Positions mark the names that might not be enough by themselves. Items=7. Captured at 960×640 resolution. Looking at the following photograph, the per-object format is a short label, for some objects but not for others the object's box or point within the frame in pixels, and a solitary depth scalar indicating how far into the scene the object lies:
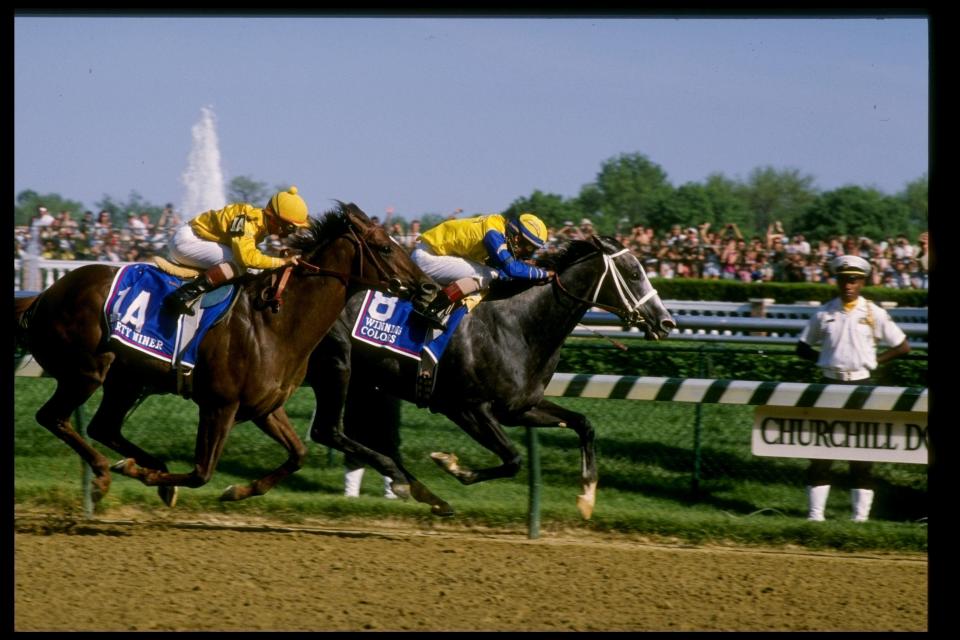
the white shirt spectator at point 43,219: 34.31
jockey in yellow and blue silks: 16.25
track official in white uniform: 16.50
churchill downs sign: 15.93
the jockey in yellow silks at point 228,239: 14.23
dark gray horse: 15.73
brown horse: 14.01
